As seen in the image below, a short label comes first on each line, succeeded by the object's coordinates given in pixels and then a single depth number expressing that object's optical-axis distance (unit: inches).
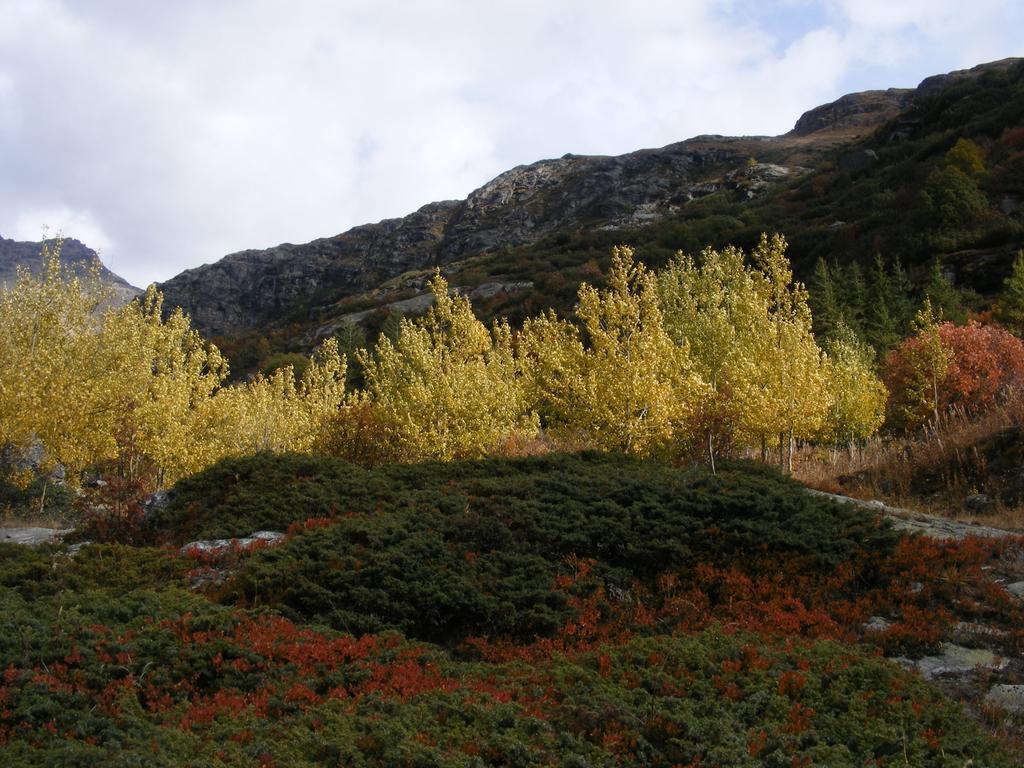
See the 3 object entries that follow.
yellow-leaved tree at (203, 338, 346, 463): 684.1
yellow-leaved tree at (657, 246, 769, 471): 534.3
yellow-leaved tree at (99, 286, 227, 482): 586.9
